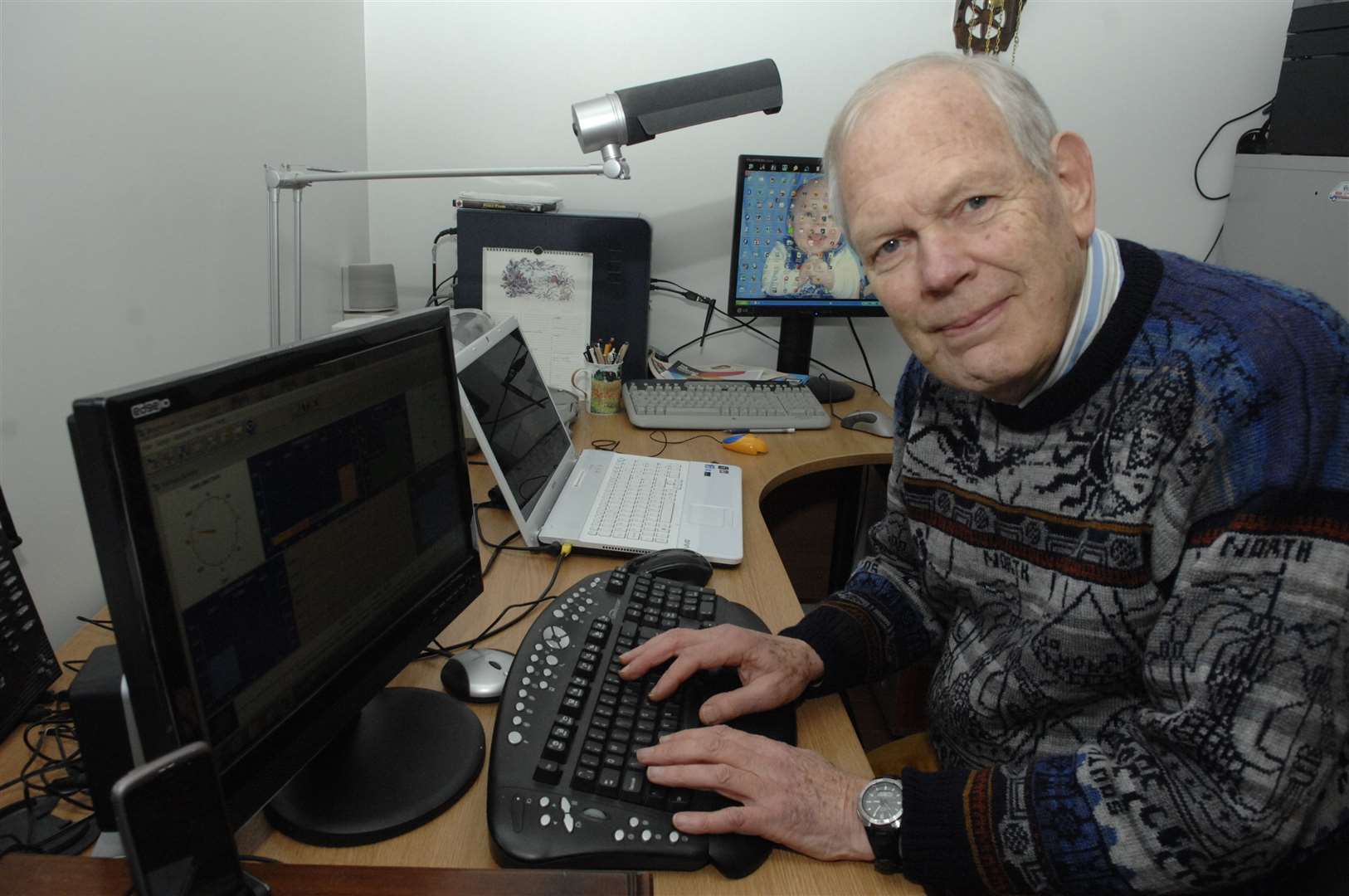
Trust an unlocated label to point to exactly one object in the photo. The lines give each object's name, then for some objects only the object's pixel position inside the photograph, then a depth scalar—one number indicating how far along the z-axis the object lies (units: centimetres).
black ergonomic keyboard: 66
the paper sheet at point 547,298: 189
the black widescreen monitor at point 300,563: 51
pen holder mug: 182
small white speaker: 172
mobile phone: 47
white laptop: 119
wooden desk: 67
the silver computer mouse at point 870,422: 182
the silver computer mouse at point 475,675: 86
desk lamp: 119
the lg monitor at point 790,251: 189
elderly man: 69
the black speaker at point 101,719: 58
